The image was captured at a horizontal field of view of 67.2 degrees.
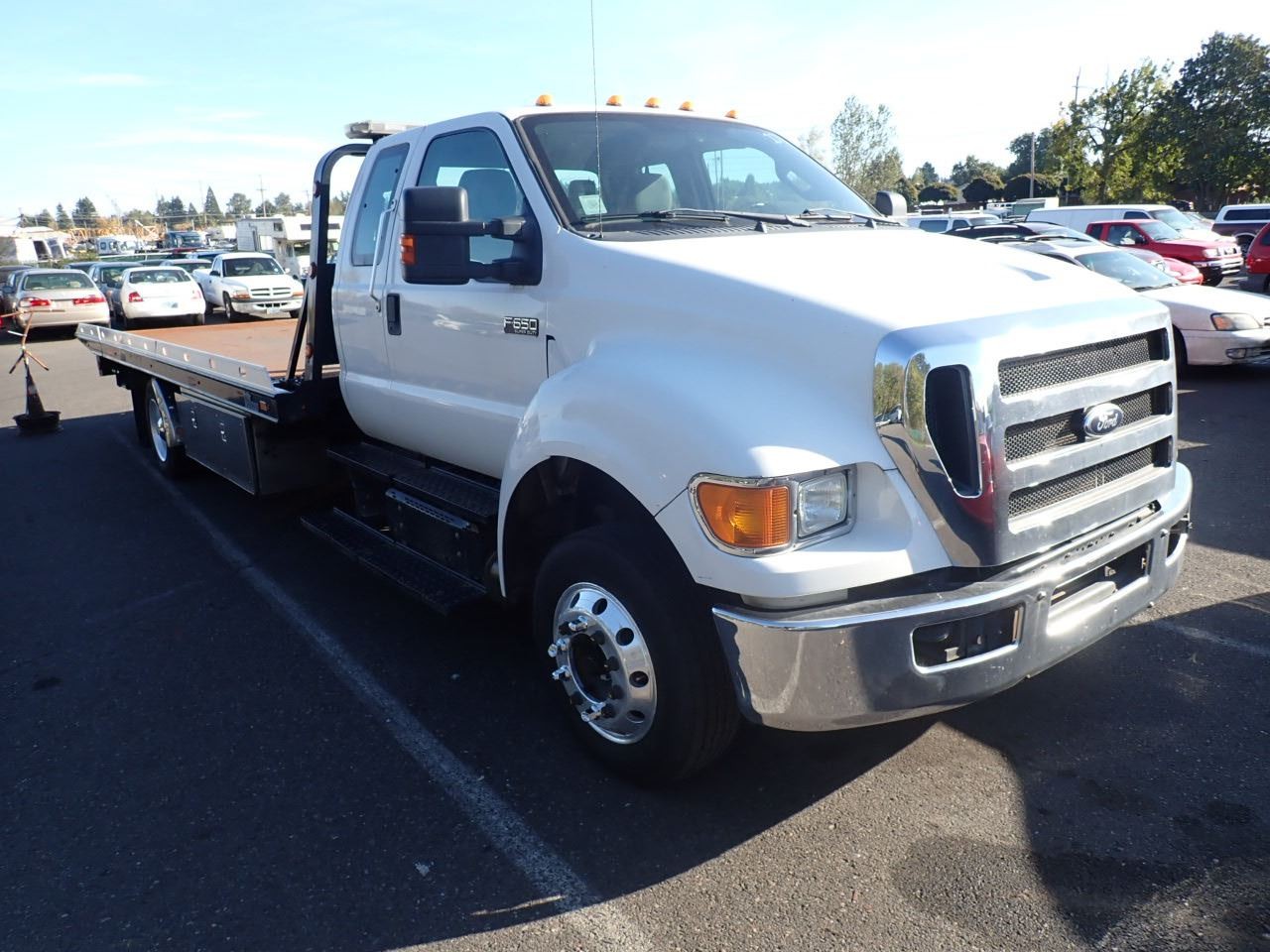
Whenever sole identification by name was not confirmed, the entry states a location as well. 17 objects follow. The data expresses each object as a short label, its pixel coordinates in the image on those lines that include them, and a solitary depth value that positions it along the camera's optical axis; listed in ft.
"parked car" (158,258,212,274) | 91.44
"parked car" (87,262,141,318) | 80.28
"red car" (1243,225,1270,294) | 57.82
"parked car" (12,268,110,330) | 71.15
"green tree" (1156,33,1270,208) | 156.76
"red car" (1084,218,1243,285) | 66.69
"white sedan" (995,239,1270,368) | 34.24
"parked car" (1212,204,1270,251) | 91.86
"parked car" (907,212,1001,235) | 75.46
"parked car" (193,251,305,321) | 63.21
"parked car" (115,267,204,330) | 62.39
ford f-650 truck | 8.73
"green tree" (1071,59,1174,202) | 135.74
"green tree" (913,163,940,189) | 381.64
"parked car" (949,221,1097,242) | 49.81
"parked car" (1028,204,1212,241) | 74.69
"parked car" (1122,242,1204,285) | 49.86
